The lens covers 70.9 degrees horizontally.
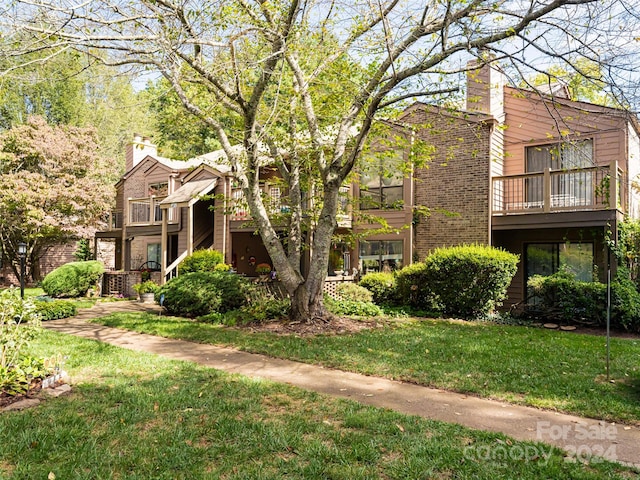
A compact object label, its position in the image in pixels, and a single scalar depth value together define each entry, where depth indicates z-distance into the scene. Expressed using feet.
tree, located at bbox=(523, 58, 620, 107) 24.48
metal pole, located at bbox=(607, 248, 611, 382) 38.32
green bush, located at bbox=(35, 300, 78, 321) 38.02
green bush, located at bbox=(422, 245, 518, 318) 38.73
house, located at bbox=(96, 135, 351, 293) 59.00
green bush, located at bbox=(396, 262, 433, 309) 42.50
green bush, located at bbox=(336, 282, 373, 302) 43.73
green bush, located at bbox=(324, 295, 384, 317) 40.16
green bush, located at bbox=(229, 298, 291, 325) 36.11
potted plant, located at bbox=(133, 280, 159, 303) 53.42
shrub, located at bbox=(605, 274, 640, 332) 34.17
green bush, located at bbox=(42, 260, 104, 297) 56.13
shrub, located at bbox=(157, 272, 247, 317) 39.88
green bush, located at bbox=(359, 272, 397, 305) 45.27
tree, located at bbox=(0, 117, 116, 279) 61.93
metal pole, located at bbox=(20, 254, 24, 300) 35.75
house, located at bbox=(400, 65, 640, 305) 40.73
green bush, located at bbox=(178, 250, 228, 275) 54.65
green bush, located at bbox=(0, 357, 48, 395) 15.98
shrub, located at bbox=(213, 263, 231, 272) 52.92
